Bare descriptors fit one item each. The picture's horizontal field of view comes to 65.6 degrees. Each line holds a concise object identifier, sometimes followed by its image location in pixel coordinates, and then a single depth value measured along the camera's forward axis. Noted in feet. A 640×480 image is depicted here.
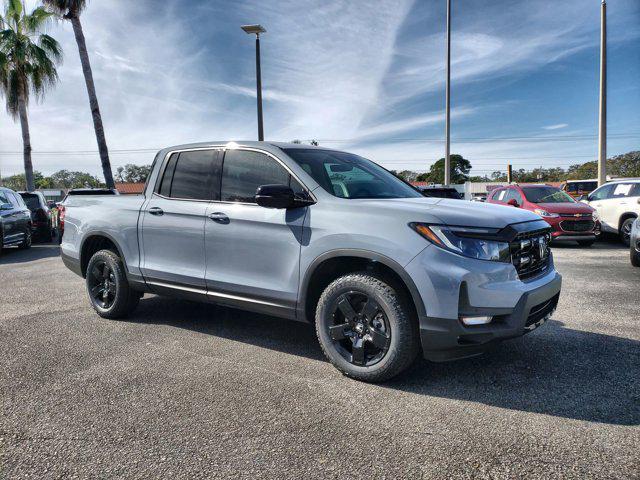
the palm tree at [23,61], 81.66
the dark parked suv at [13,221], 37.35
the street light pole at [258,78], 45.03
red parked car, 37.73
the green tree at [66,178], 427.41
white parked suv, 37.96
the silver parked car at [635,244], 26.55
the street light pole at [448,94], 71.41
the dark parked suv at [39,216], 47.50
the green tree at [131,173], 363.11
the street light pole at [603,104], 60.08
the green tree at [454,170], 306.35
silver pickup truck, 10.57
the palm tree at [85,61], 64.95
